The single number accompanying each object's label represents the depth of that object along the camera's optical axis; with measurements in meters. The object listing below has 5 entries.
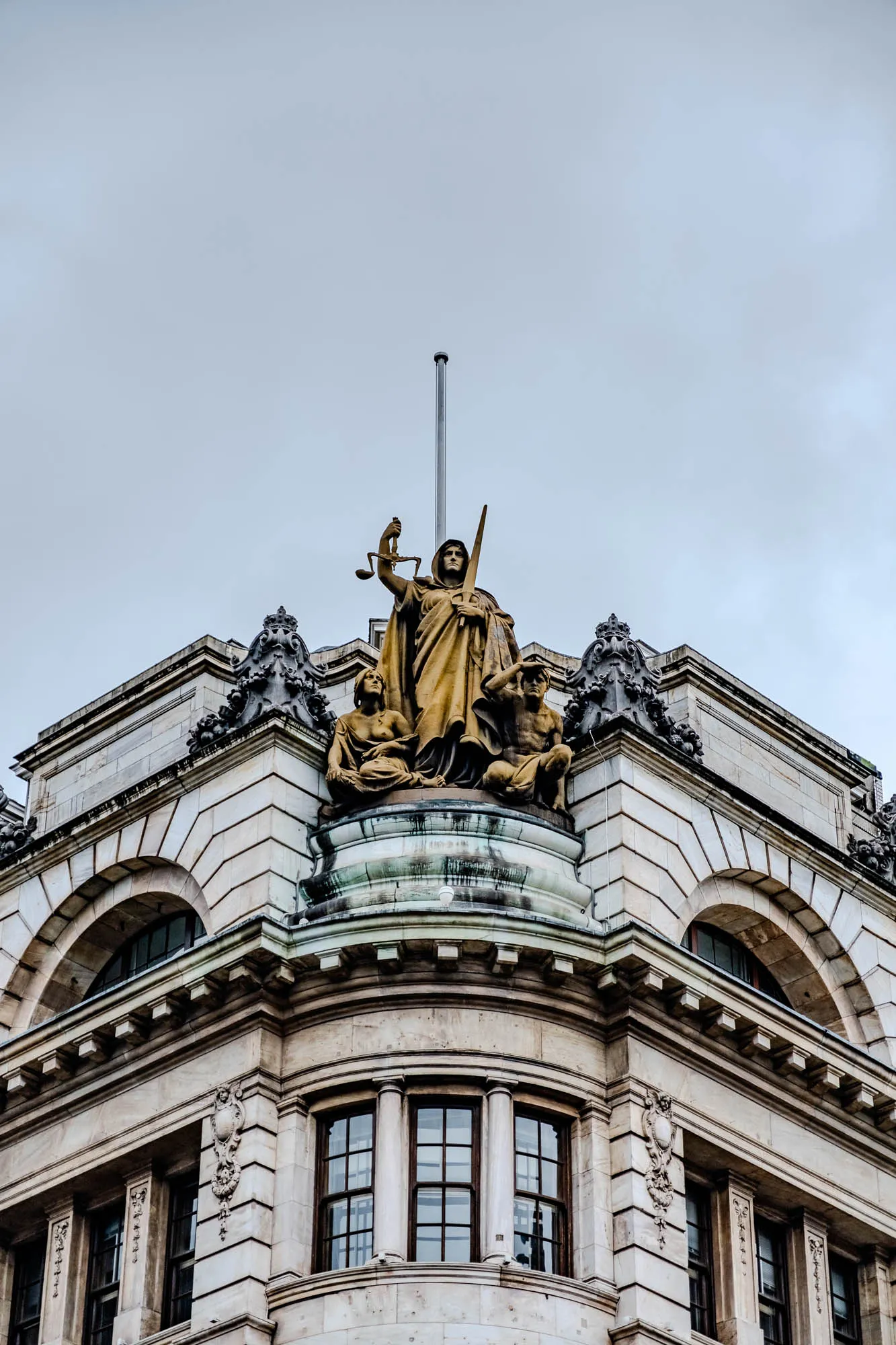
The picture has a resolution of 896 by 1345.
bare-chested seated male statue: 47.72
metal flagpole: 53.31
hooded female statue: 47.91
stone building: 43.41
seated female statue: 47.50
